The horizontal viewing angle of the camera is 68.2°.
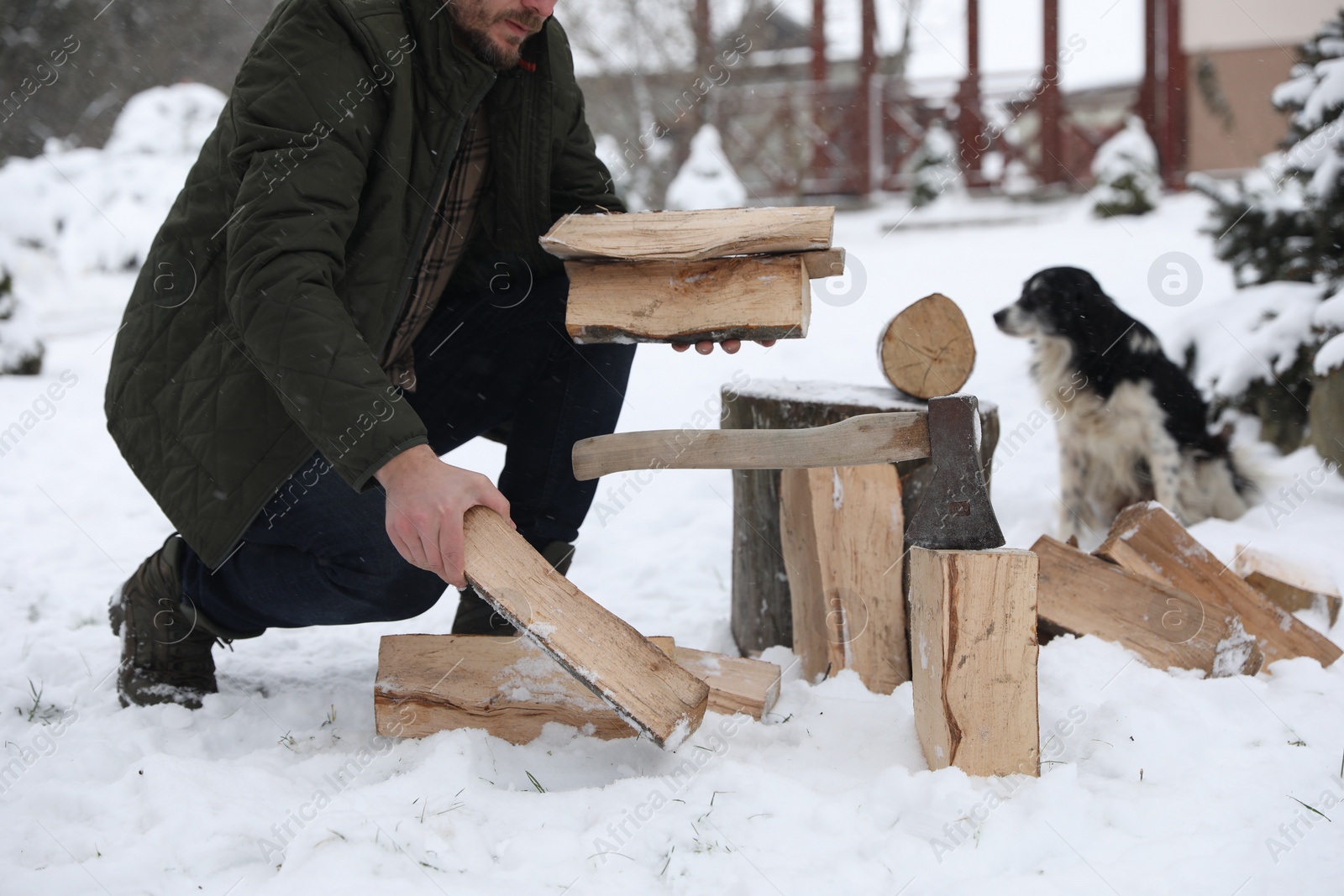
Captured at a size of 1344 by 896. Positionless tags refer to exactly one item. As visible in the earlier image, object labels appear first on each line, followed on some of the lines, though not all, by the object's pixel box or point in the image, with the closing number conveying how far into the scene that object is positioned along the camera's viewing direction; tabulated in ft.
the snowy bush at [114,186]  33.04
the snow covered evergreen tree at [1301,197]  13.39
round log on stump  7.68
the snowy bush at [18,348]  20.80
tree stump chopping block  7.84
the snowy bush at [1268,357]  13.37
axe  5.56
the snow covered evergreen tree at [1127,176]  32.48
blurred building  45.29
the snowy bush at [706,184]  34.63
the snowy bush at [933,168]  38.60
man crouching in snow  5.22
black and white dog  12.03
